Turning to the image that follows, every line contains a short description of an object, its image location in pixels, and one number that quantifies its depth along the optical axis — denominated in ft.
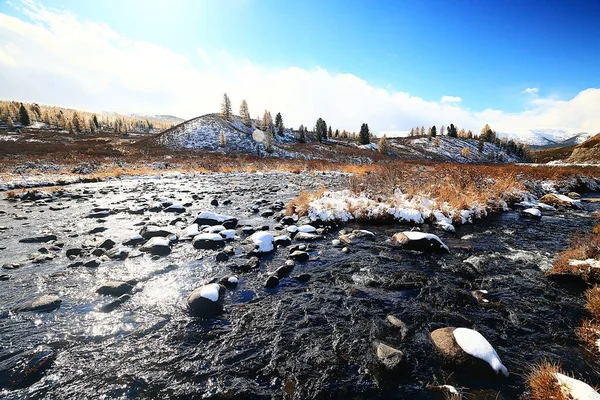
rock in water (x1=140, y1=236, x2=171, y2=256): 29.01
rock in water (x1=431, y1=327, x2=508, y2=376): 13.80
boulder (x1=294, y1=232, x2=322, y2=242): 33.61
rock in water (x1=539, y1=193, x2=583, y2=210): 51.51
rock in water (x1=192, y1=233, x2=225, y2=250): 30.83
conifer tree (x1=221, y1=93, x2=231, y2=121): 344.49
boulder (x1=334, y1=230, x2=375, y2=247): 32.91
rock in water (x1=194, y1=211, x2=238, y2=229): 39.19
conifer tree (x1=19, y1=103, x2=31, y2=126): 393.33
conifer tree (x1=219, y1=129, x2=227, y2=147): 241.35
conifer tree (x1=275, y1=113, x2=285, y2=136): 368.83
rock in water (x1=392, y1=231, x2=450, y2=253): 29.96
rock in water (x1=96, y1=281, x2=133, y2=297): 21.15
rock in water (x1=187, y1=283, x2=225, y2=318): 18.86
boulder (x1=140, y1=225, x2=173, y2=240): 33.78
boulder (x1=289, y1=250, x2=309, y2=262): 27.76
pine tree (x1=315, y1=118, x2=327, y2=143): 365.61
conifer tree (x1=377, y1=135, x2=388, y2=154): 323.65
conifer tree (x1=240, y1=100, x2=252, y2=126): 344.41
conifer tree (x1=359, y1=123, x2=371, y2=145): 372.35
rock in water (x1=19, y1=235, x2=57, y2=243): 31.63
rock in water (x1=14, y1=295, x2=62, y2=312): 18.83
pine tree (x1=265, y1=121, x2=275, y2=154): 238.07
